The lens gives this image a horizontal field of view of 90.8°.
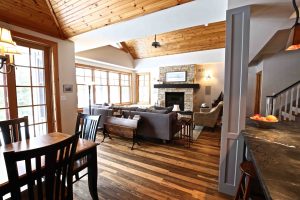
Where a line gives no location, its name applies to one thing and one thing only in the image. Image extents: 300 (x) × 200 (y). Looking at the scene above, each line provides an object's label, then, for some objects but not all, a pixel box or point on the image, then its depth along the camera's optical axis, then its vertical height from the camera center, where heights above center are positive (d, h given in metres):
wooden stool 1.26 -0.73
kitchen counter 0.76 -0.47
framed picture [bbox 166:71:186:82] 7.53 +0.84
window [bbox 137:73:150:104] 9.00 +0.29
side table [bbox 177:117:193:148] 3.63 -0.92
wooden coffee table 3.54 -0.86
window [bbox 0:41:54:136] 2.60 +0.04
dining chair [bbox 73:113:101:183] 2.08 -0.48
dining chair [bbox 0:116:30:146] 1.73 -0.45
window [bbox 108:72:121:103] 7.54 +0.29
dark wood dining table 1.53 -0.58
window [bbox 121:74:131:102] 8.37 +0.32
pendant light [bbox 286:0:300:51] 1.45 +0.57
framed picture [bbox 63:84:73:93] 3.41 +0.10
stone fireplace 7.30 +0.08
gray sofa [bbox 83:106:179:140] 3.51 -0.79
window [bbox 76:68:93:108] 5.93 +0.30
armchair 4.64 -0.80
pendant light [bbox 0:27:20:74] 1.39 +0.47
